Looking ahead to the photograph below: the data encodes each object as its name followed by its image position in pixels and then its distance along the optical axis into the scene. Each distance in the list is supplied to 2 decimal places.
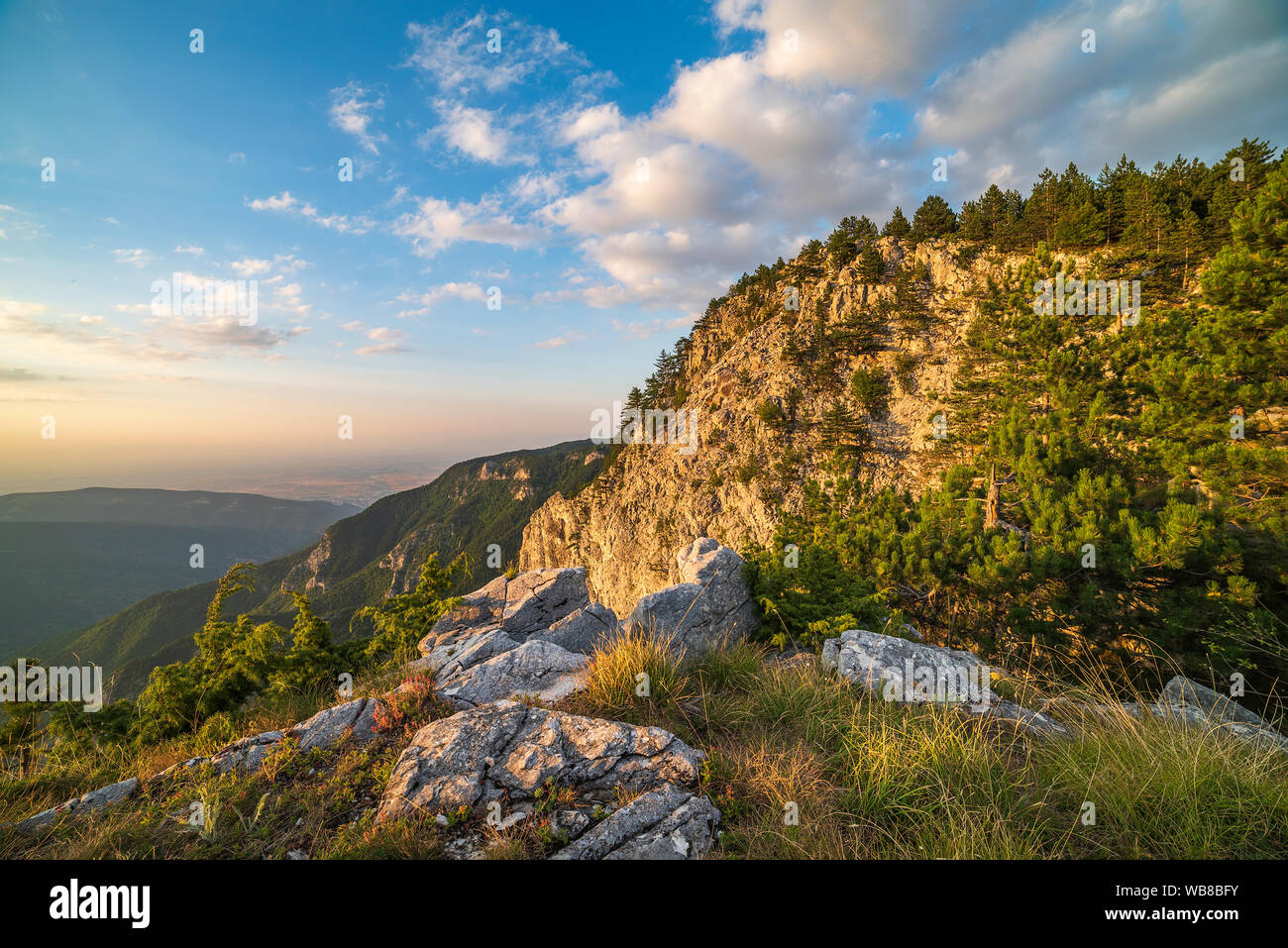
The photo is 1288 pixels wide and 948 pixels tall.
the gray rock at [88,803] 3.79
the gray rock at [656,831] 2.98
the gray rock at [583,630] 8.58
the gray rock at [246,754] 4.57
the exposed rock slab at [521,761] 3.62
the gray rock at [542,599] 10.46
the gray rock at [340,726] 4.94
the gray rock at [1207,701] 6.61
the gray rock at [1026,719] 4.57
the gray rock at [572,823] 3.25
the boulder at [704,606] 7.52
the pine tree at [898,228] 53.12
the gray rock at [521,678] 5.72
